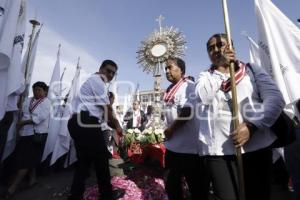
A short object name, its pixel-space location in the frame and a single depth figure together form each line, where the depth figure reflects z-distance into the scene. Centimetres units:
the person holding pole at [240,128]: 103
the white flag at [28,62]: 310
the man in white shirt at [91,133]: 198
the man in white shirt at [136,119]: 549
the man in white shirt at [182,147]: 154
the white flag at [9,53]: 199
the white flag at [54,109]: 346
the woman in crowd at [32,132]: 259
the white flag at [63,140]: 331
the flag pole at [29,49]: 279
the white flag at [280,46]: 214
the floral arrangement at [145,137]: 283
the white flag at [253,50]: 312
